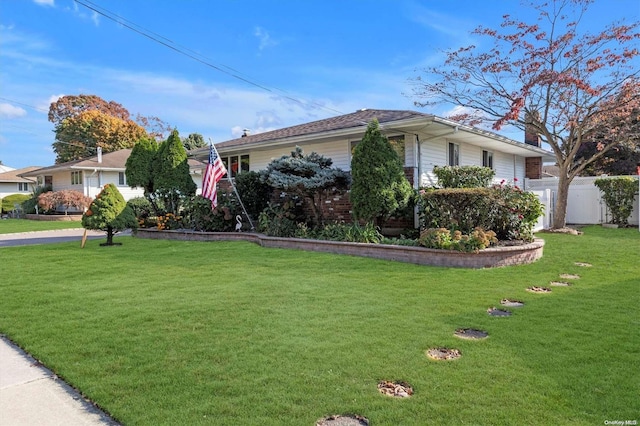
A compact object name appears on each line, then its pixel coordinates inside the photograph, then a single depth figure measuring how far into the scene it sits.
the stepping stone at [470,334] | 3.97
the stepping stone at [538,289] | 5.82
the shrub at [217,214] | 12.98
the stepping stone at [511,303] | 5.08
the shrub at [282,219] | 11.12
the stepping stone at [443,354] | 3.47
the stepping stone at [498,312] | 4.68
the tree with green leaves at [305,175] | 10.80
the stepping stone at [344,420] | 2.53
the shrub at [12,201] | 30.06
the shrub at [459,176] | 11.81
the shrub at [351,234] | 9.30
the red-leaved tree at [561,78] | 12.05
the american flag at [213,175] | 11.88
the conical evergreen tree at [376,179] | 9.69
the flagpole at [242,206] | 12.42
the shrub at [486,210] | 8.91
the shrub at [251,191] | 13.40
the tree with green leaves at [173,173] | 14.11
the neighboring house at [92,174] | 26.77
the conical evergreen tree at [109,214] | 10.95
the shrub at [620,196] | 13.72
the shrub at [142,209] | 15.51
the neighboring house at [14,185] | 38.60
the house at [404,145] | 11.78
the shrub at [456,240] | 7.61
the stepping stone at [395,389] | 2.86
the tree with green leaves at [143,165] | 14.64
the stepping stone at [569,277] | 6.64
